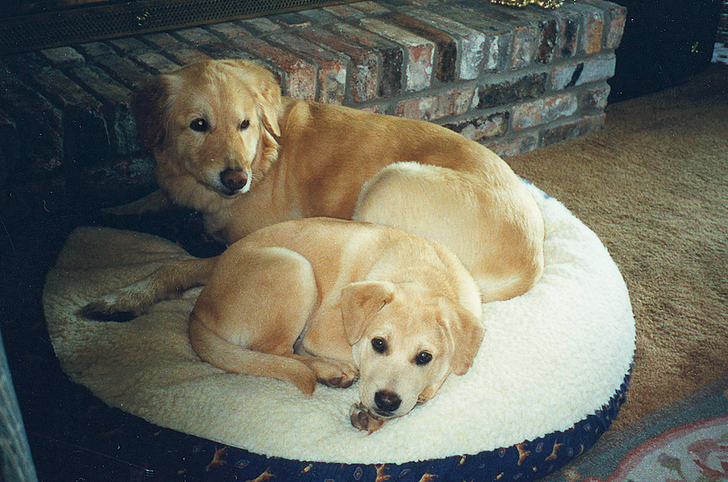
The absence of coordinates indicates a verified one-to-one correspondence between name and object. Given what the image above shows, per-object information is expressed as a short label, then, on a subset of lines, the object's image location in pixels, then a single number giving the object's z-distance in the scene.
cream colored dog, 1.73
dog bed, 1.71
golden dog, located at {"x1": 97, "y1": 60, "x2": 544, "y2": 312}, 2.20
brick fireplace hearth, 2.51
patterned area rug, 1.91
